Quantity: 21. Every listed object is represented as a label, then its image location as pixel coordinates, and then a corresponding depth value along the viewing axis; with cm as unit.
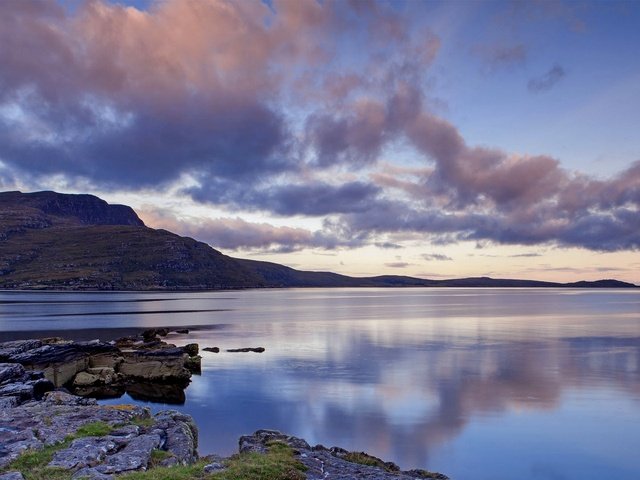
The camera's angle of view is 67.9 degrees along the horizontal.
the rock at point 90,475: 1457
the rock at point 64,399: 2703
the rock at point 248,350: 6756
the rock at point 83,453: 1603
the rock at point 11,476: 1445
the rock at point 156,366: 4744
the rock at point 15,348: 4250
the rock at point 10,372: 3225
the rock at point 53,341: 4875
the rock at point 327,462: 1734
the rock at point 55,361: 4269
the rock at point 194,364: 5228
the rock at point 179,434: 1897
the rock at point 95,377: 4434
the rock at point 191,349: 5859
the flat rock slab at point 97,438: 1630
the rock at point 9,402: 2566
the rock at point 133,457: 1584
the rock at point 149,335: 7200
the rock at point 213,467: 1559
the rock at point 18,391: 2806
